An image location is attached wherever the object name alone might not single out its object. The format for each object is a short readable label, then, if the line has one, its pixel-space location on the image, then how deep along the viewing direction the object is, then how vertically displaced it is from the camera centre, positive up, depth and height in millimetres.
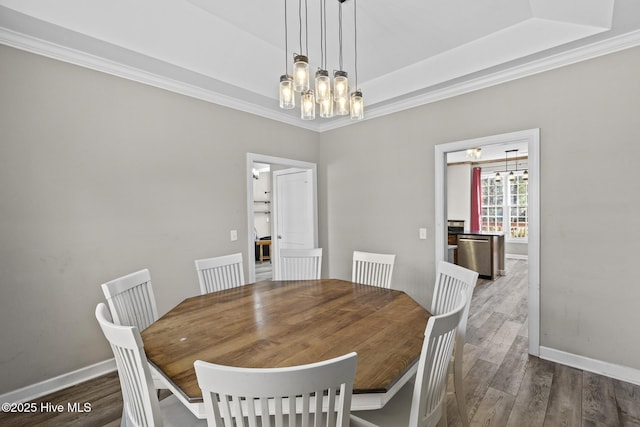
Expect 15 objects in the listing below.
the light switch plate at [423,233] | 3366 -283
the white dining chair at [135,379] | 1010 -612
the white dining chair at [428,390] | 1081 -734
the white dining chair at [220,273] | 2391 -528
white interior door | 4316 -17
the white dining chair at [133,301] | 1566 -528
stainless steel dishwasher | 5461 -865
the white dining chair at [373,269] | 2607 -548
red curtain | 8078 +187
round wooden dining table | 1088 -604
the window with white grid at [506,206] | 7793 +47
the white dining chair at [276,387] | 763 -471
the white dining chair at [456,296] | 1630 -565
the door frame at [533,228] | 2633 -188
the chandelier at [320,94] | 1696 +710
